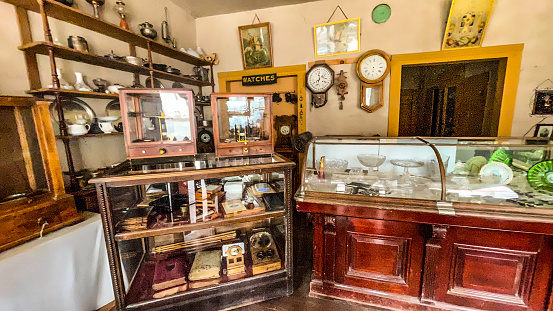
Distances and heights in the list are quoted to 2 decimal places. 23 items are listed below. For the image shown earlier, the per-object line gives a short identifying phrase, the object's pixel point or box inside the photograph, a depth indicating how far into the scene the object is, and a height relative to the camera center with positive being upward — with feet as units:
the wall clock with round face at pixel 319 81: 11.45 +2.42
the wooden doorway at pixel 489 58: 9.40 +2.82
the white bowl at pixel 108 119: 7.02 +0.40
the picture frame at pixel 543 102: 9.25 +0.77
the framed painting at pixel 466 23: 9.04 +4.37
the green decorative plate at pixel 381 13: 10.31 +5.45
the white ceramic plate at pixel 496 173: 5.34 -1.36
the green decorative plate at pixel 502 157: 5.95 -1.02
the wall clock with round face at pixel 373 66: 10.61 +2.97
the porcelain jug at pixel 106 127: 6.96 +0.13
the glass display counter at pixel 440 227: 4.81 -2.57
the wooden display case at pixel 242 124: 5.83 +0.10
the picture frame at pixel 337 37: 10.83 +4.61
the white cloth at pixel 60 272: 4.04 -3.07
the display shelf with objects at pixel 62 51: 5.71 +2.39
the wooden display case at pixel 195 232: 4.91 -2.57
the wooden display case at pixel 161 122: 5.36 +0.19
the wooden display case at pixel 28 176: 4.37 -0.99
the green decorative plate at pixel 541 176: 5.11 -1.38
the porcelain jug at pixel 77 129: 6.23 +0.08
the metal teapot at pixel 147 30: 8.55 +4.07
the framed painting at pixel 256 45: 11.93 +4.73
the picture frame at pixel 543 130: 8.96 -0.45
